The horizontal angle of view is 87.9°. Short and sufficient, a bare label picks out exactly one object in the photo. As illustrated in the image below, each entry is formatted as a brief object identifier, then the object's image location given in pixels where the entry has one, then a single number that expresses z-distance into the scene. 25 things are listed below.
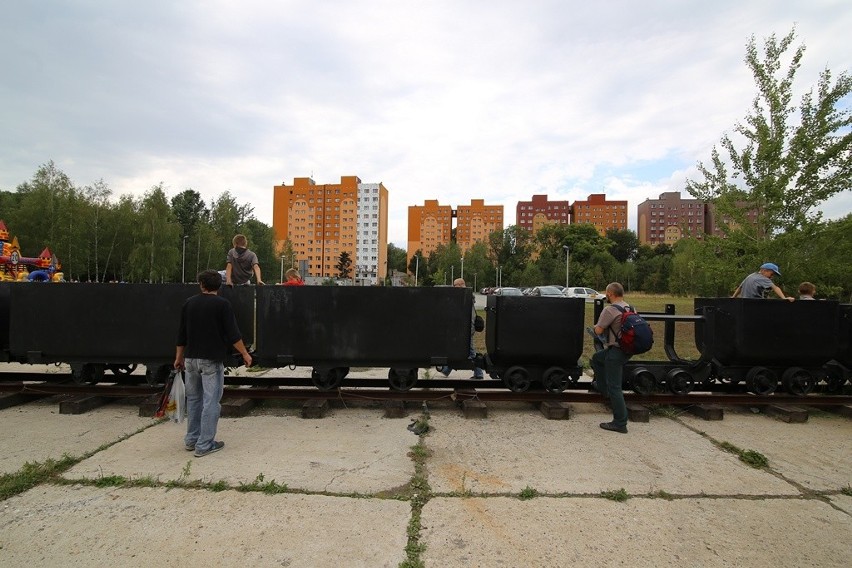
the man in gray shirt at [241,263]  6.66
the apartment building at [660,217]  143.00
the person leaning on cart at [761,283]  6.39
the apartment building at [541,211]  157.75
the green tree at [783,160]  10.07
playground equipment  26.44
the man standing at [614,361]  5.22
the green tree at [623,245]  111.50
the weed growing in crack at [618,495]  3.56
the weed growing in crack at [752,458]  4.31
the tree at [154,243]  46.78
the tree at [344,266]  113.12
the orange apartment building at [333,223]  125.00
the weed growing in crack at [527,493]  3.57
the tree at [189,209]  68.24
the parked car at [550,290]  42.95
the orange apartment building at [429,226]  148.12
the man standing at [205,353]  4.42
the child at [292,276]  7.58
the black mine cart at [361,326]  5.83
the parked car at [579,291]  45.11
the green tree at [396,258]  155.50
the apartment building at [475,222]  143.75
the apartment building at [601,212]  156.75
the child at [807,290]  6.82
